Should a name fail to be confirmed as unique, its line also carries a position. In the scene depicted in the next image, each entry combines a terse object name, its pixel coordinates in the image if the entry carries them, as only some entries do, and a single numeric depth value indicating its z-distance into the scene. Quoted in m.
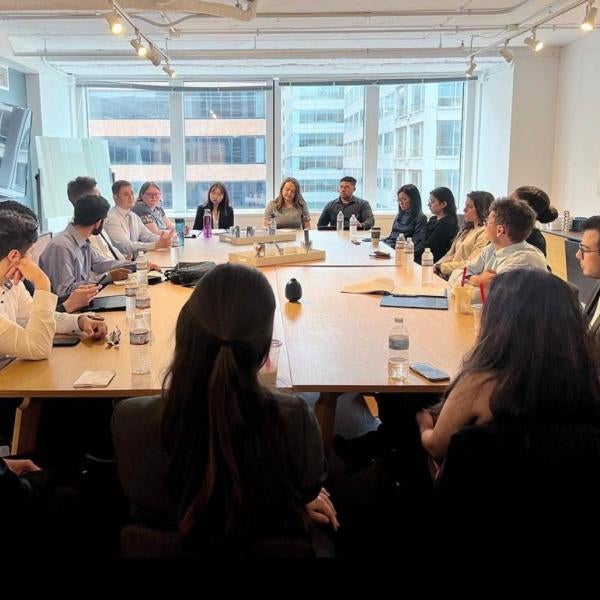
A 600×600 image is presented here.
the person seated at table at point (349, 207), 7.13
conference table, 2.03
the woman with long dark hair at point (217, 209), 6.95
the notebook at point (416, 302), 3.08
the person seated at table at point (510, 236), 3.18
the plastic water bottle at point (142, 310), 2.59
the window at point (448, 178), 9.34
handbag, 3.58
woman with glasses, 6.12
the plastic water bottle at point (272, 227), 5.79
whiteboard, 7.27
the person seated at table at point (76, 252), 3.40
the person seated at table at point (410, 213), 6.31
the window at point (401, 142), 9.24
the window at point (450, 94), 9.05
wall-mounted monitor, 6.57
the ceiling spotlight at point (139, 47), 5.10
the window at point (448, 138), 9.20
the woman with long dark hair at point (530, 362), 1.43
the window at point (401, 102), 9.12
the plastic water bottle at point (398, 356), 2.11
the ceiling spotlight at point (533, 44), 5.23
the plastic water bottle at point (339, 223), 6.65
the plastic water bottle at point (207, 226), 6.08
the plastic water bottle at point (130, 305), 2.73
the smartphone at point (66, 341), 2.40
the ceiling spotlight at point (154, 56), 5.58
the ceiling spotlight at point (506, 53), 6.03
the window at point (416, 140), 9.18
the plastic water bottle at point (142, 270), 3.42
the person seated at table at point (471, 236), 4.50
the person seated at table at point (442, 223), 5.50
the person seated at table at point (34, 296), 2.15
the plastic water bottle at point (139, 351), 2.10
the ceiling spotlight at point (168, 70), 6.54
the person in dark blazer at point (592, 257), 2.63
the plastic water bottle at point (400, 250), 4.36
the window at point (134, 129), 9.14
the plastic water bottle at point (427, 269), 3.64
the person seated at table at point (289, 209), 6.70
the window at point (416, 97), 9.07
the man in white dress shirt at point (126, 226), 5.06
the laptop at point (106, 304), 2.95
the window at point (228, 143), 9.19
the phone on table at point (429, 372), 2.07
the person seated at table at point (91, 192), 4.34
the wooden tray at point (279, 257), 4.32
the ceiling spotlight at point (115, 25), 4.20
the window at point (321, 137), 9.22
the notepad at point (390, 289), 3.38
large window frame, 9.04
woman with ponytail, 1.25
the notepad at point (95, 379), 2.00
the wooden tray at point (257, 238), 5.48
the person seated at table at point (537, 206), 3.85
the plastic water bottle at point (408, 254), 4.34
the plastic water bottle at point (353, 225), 6.27
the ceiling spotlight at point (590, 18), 4.25
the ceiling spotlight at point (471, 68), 6.41
